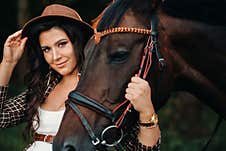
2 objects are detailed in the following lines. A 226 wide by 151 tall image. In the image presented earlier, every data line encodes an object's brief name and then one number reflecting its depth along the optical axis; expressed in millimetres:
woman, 3848
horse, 3182
